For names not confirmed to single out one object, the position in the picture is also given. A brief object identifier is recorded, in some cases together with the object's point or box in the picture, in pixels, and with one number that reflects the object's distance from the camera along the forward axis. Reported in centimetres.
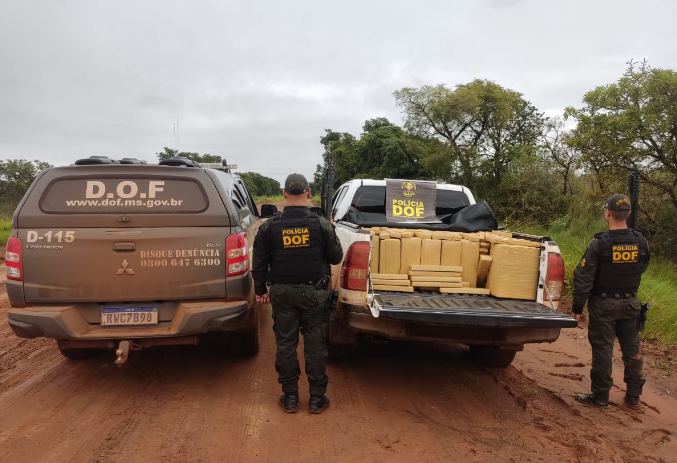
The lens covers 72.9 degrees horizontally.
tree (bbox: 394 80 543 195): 2348
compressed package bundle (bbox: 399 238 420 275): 406
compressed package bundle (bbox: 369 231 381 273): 400
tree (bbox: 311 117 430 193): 2736
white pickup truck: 339
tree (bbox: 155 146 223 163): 4156
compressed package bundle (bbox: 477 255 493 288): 413
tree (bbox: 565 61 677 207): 818
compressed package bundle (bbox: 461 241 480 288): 417
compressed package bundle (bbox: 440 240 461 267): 412
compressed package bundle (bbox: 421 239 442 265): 409
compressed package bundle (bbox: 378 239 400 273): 403
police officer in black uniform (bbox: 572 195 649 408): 386
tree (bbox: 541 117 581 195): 1575
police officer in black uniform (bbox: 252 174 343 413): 362
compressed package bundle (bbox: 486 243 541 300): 398
